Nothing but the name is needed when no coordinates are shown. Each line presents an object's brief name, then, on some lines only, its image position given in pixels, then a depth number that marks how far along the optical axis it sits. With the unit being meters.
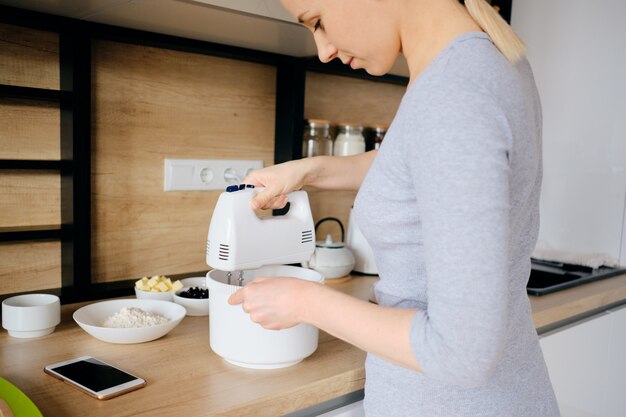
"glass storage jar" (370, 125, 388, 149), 1.92
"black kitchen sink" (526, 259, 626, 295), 1.75
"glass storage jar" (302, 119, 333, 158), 1.76
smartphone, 0.90
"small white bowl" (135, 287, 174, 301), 1.33
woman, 0.58
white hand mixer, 0.99
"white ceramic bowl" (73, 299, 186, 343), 1.09
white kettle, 1.64
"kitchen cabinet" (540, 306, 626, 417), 1.55
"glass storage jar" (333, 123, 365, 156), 1.80
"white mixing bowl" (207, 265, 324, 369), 1.01
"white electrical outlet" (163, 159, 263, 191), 1.54
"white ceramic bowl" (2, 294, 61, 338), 1.11
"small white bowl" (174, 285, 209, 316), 1.31
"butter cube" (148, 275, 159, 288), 1.36
